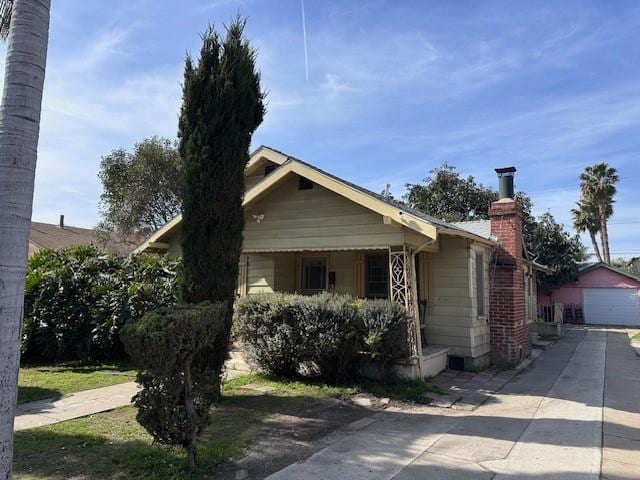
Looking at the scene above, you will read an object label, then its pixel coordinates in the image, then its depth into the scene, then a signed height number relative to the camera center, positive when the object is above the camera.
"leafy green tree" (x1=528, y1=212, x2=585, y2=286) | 25.33 +2.60
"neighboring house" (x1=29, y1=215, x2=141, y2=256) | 26.02 +3.31
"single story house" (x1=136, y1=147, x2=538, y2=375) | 8.30 +0.79
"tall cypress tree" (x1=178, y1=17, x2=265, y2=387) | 6.17 +1.79
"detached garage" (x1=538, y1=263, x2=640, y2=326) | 26.42 -0.20
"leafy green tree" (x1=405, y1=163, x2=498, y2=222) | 28.48 +6.23
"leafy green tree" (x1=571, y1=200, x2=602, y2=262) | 37.16 +6.30
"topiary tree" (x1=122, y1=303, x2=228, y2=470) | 3.65 -0.71
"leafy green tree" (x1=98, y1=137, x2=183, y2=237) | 24.95 +6.26
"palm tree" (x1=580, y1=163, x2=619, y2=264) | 35.88 +8.40
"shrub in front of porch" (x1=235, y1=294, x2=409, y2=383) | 7.31 -0.65
